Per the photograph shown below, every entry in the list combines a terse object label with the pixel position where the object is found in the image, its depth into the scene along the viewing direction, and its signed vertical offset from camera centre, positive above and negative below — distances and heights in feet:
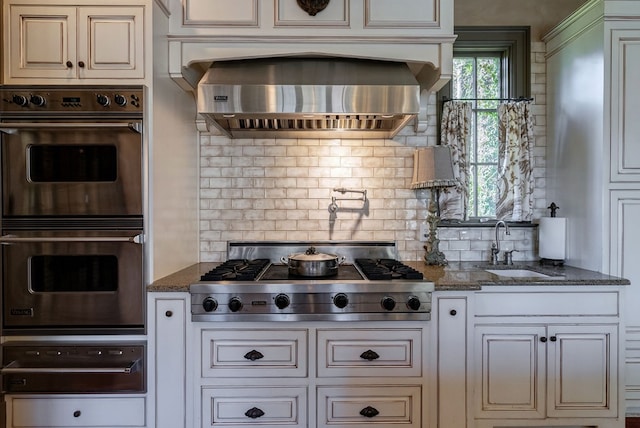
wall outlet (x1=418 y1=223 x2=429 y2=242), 8.52 -0.53
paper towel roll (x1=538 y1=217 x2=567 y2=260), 7.96 -0.60
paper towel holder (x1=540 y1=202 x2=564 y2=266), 8.08 -1.13
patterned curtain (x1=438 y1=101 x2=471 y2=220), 8.52 +1.49
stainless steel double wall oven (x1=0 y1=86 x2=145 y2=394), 5.90 -0.03
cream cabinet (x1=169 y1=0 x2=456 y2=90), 6.73 +3.34
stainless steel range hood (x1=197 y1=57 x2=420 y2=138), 6.40 +2.10
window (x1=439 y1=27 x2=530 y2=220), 8.70 +3.02
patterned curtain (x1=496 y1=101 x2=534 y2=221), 8.48 +1.14
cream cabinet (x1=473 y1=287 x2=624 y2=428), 6.32 -2.56
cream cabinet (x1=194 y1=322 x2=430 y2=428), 6.03 -2.72
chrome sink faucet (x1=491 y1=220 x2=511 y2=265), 8.30 -0.87
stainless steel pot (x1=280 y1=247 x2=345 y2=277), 6.55 -1.02
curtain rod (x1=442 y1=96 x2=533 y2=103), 8.55 +2.59
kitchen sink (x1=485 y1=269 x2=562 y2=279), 7.99 -1.39
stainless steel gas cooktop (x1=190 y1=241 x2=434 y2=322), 5.95 -1.48
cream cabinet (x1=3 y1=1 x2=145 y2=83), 5.96 +2.72
